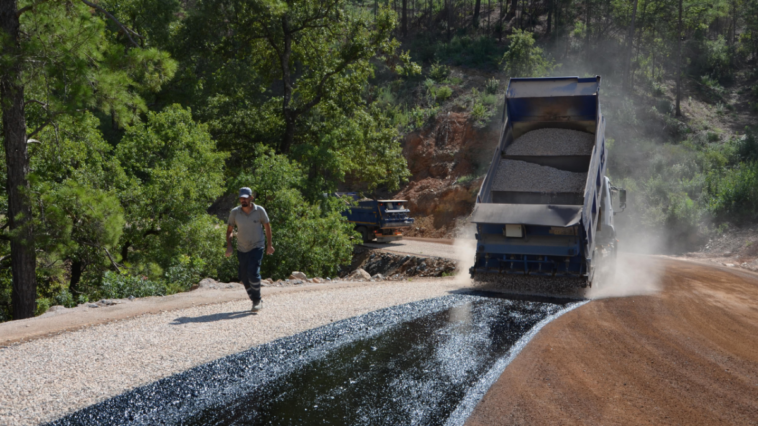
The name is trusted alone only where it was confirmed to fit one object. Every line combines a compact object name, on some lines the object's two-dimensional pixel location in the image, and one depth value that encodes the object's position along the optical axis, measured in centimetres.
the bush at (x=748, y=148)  2709
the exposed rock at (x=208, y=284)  1017
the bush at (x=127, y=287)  983
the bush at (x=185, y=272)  1230
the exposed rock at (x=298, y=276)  1254
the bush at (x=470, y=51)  4438
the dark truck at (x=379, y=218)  2331
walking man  731
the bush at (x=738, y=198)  2177
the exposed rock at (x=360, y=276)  1398
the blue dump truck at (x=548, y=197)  940
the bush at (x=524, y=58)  3409
